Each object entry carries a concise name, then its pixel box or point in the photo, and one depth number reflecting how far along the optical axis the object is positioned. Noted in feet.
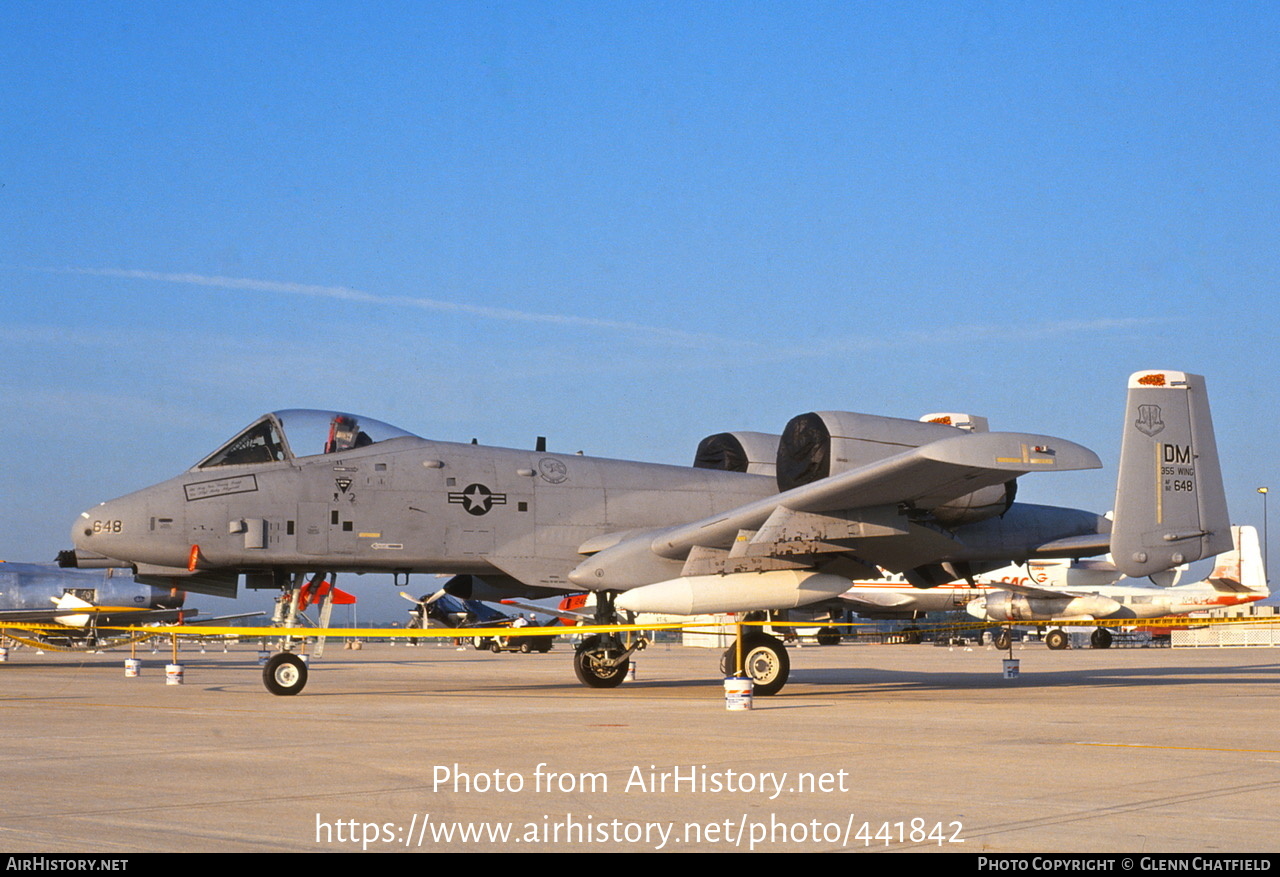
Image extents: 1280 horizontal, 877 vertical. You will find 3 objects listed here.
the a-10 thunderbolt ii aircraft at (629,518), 52.16
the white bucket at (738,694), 46.06
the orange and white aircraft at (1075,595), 175.63
